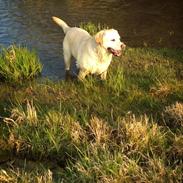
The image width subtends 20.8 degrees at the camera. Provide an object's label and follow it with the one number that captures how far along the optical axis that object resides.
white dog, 7.20
